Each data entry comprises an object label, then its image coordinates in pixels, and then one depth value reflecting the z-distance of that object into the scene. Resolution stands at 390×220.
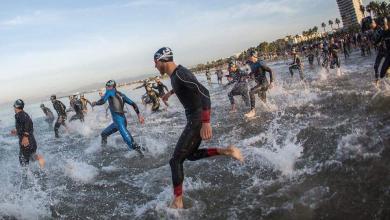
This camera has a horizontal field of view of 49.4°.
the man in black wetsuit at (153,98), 20.50
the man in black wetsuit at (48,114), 23.91
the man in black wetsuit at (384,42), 10.84
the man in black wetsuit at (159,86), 21.96
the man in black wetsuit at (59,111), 18.25
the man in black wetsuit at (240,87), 14.79
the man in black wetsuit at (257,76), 12.85
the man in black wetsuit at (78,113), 19.66
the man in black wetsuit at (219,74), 39.56
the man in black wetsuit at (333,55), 21.12
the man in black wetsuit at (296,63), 20.91
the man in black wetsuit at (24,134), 9.41
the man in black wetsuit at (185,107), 5.33
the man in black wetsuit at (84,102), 23.04
